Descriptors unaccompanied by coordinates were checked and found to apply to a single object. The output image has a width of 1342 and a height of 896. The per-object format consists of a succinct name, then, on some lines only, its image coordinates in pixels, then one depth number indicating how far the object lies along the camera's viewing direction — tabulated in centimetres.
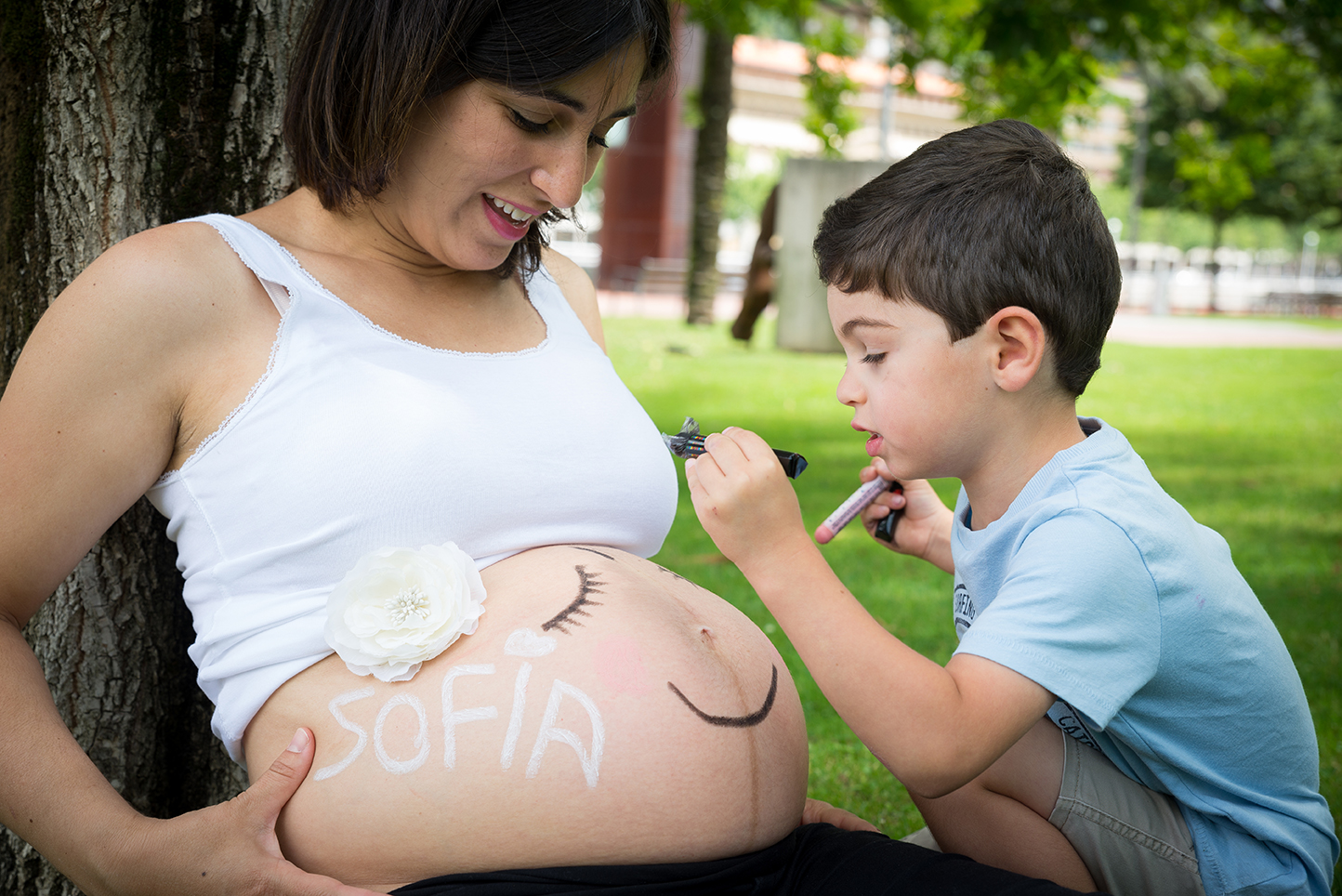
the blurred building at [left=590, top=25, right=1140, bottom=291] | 2575
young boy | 136
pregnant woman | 133
